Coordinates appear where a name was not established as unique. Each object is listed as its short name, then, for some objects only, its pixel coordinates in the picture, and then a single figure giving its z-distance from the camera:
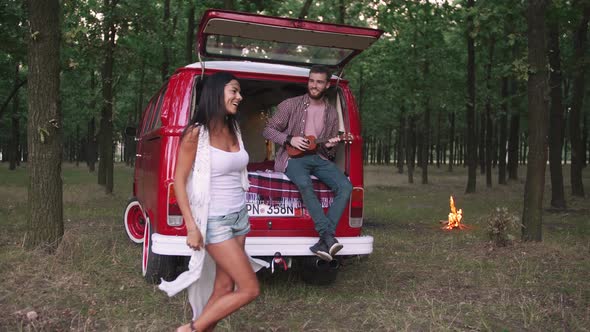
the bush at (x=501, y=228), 8.71
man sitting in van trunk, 5.80
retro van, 5.55
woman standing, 3.74
